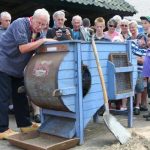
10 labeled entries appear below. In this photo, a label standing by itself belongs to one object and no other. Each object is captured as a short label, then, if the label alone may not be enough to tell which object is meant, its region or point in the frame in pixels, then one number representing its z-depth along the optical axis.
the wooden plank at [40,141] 5.09
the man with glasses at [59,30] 6.30
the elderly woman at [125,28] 8.14
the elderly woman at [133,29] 8.24
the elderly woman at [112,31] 7.77
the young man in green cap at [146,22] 8.29
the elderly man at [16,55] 5.57
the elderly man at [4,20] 7.54
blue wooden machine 5.24
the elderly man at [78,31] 6.44
